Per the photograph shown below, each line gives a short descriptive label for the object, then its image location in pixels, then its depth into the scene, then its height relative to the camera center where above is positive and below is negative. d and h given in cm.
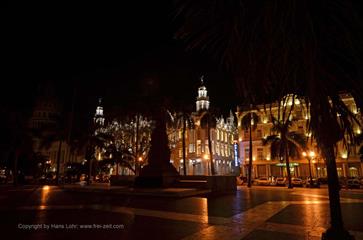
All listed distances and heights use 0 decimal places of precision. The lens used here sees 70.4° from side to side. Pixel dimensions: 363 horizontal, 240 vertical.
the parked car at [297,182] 3755 -177
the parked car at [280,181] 3920 -175
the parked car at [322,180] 4264 -166
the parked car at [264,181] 4097 -177
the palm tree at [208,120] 4566 +881
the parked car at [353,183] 3444 -175
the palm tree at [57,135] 4475 +615
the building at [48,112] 11866 +2779
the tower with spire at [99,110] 11875 +2767
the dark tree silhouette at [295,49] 431 +215
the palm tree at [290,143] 4069 +438
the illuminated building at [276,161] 5081 +182
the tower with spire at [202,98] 9216 +2567
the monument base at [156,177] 2238 -60
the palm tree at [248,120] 3916 +764
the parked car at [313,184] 3519 -199
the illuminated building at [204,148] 8362 +753
